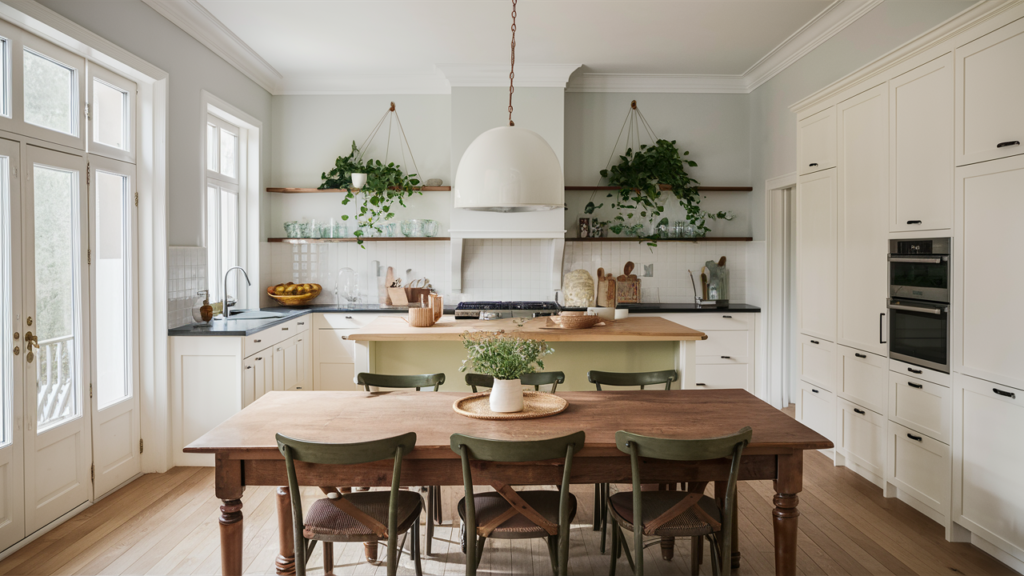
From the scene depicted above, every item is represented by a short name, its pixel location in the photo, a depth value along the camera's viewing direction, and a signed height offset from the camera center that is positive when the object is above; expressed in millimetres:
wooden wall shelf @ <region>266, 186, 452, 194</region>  5809 +815
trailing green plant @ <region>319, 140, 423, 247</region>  5715 +875
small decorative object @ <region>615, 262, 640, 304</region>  5996 -116
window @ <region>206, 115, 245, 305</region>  5012 +599
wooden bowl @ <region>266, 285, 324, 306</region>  5660 -209
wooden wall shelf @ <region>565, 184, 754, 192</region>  5820 +840
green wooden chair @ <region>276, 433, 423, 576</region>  2041 -872
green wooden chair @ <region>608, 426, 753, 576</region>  2070 -878
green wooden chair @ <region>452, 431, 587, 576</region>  2057 -879
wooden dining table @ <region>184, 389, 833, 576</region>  2141 -604
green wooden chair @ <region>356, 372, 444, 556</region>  3092 -531
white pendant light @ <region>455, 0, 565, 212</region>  2672 +454
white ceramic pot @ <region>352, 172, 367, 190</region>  5664 +883
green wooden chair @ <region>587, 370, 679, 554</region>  3201 -528
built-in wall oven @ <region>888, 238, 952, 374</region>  2961 -122
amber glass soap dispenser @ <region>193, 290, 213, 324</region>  4223 -239
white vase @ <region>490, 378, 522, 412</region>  2492 -486
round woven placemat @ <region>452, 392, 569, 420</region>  2439 -542
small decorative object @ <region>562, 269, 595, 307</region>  5273 -103
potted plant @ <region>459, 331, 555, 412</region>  2439 -343
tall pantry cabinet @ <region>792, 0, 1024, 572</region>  2629 +109
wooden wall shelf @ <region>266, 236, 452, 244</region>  5809 +343
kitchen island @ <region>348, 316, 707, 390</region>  4043 -512
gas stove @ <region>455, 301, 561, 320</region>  4512 -250
